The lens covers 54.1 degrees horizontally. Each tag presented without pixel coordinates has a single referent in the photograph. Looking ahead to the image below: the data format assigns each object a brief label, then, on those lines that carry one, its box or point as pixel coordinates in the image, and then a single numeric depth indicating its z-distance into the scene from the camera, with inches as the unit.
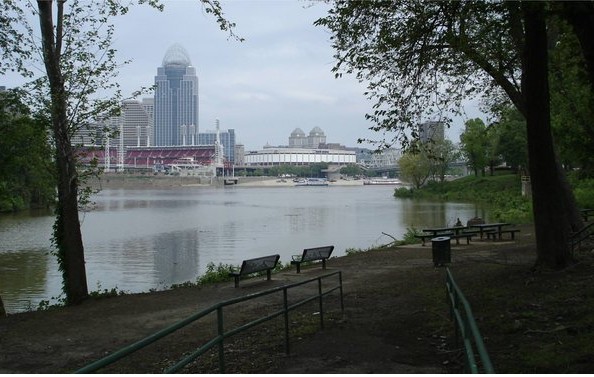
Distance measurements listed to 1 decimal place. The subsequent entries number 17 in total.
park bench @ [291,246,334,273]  589.0
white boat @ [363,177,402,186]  7377.0
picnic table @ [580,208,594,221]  842.5
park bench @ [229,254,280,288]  510.0
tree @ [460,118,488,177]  2983.3
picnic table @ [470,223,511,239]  779.0
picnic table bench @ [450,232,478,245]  752.8
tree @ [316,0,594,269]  366.0
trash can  550.9
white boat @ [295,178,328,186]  7519.7
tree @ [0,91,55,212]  468.4
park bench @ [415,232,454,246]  770.2
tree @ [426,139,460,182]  3195.9
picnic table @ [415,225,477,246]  758.5
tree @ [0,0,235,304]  468.1
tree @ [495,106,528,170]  2148.1
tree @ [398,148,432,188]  3294.8
